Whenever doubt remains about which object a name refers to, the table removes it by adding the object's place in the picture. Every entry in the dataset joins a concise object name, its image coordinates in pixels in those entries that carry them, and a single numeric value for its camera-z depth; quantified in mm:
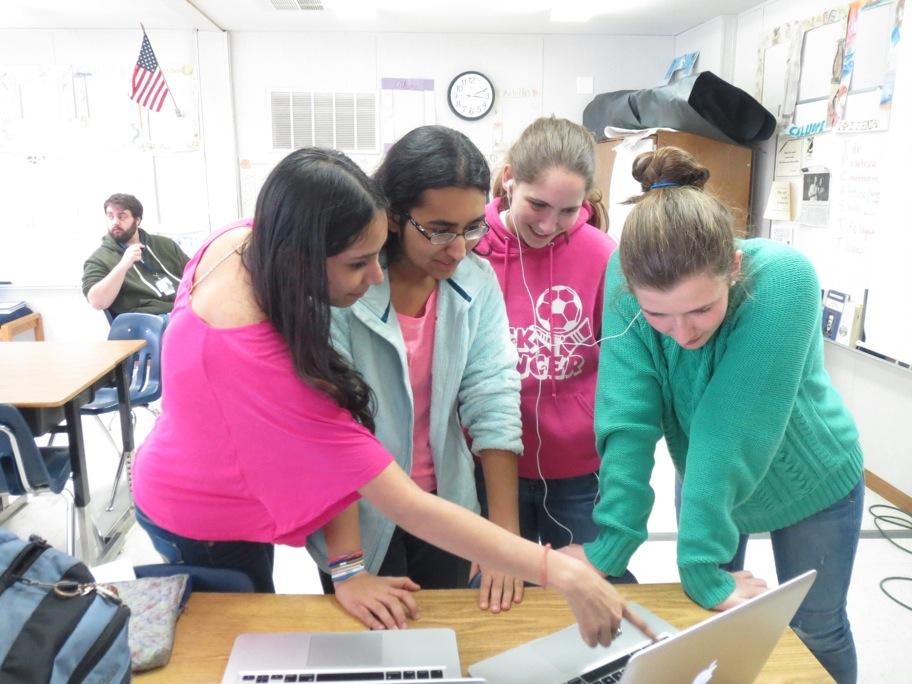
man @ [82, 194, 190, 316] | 3682
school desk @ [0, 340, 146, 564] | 2230
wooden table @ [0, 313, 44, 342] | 4456
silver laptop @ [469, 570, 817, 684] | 654
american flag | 4582
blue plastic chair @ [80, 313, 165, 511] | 3129
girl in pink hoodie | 1368
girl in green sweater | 991
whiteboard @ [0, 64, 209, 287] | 4766
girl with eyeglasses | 1052
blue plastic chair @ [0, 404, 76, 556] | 2112
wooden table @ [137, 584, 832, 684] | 883
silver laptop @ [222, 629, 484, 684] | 833
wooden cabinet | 3883
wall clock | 4879
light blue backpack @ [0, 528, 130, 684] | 616
